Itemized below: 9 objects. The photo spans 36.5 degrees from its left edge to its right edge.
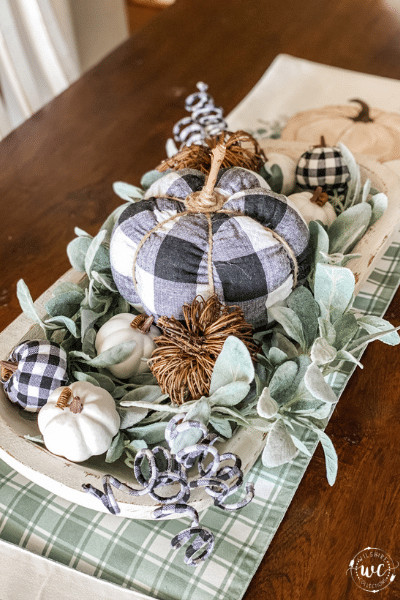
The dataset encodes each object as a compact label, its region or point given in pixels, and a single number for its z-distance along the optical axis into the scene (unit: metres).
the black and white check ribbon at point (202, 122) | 0.77
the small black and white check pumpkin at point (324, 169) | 0.68
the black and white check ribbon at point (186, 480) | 0.44
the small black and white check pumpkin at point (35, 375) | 0.50
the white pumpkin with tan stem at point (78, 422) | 0.46
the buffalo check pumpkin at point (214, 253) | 0.51
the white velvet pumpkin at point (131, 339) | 0.53
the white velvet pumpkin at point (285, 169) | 0.69
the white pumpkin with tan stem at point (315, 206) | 0.62
